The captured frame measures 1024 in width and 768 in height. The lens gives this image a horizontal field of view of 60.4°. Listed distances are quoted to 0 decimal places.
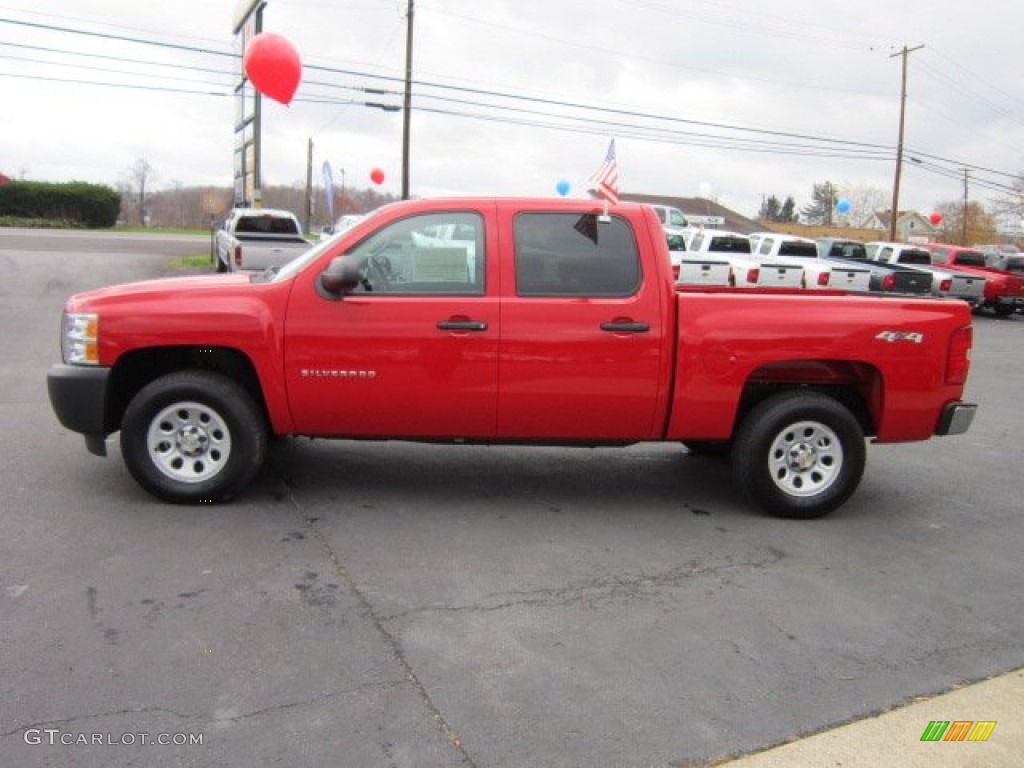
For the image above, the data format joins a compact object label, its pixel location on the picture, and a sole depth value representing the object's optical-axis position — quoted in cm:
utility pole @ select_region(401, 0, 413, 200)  3045
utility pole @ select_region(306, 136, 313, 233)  6288
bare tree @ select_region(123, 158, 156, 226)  8775
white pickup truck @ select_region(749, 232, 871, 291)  1883
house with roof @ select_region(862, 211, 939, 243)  9055
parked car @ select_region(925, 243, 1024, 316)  2244
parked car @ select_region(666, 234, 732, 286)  1894
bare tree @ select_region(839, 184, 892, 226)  10162
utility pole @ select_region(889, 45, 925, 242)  3994
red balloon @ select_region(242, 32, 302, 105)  1758
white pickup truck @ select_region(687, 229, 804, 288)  1878
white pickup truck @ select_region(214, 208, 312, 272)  1502
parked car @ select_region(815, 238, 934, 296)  1892
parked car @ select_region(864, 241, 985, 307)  2130
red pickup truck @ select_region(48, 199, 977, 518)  514
